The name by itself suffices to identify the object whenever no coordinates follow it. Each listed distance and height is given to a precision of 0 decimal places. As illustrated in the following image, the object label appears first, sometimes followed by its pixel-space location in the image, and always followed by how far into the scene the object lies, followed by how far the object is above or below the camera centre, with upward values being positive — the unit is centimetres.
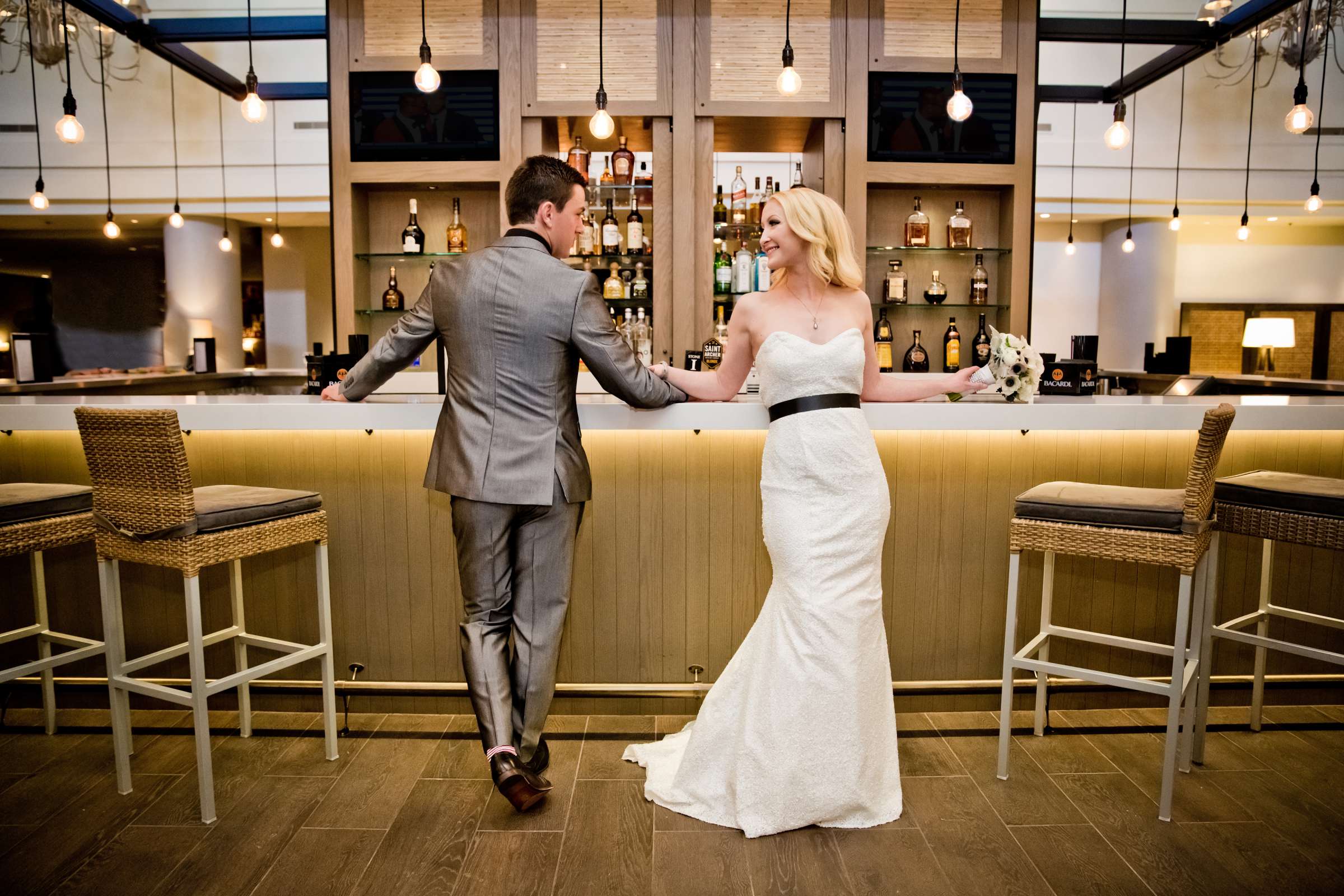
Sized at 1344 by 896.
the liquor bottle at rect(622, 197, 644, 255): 435 +70
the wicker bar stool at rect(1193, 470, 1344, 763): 244 -42
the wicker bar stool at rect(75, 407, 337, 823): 232 -45
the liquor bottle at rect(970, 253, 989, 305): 449 +46
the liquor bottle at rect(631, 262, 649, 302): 442 +45
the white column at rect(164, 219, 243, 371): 1055 +103
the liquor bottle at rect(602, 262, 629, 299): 443 +44
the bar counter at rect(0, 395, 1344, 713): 299 -70
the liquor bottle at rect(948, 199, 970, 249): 444 +75
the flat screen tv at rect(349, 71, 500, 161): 409 +123
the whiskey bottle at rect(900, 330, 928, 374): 456 +6
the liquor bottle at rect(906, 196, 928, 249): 445 +75
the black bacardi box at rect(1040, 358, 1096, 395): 314 -2
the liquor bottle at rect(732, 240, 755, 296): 441 +53
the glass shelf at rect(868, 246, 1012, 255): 444 +64
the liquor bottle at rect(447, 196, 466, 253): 436 +69
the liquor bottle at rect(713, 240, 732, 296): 441 +49
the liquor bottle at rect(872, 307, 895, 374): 455 +15
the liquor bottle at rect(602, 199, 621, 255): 436 +69
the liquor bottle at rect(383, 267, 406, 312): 441 +36
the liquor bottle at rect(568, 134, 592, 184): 428 +108
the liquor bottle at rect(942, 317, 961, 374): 456 +12
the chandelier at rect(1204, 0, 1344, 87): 716 +313
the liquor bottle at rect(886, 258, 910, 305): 449 +47
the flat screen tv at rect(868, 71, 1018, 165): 413 +124
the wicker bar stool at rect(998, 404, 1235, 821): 236 -47
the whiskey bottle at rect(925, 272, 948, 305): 452 +42
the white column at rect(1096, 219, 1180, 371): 1022 +98
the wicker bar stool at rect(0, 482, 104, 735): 254 -51
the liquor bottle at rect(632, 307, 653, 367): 420 +16
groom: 221 -15
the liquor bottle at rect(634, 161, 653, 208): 434 +94
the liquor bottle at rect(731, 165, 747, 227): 449 +90
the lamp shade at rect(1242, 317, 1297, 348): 1041 +50
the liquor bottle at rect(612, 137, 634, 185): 432 +107
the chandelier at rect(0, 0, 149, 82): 696 +312
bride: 227 -62
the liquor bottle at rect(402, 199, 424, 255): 435 +67
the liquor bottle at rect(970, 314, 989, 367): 447 +12
